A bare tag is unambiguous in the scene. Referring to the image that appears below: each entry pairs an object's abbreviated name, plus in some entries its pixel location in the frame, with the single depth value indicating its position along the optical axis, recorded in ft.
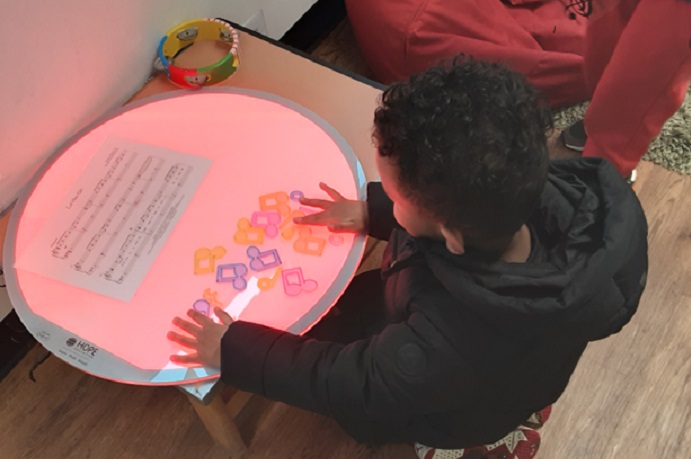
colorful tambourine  3.89
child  2.25
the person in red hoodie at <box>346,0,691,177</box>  3.80
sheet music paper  3.22
